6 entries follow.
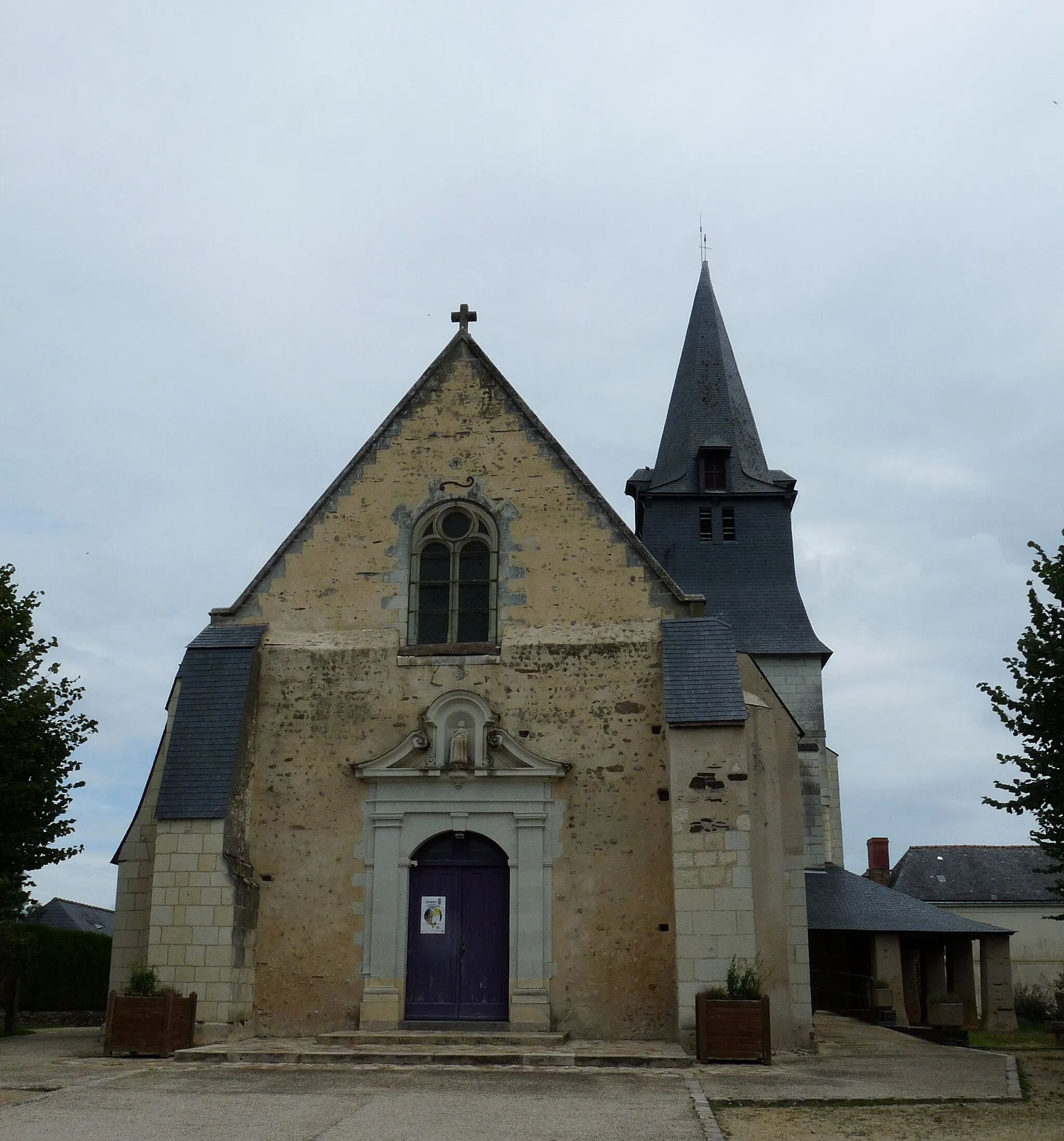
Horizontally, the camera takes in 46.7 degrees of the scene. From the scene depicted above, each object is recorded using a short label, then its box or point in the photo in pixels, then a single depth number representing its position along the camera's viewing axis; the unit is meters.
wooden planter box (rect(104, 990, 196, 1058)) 11.10
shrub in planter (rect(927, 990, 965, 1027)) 20.00
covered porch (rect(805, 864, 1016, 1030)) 19.84
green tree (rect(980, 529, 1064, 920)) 11.85
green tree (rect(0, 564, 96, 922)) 13.57
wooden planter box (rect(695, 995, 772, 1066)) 10.74
